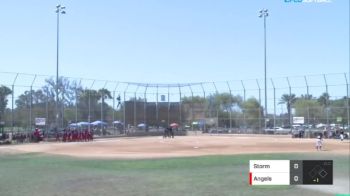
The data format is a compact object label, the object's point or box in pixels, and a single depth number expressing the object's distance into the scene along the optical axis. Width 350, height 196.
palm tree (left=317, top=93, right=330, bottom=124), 60.96
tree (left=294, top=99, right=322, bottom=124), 61.84
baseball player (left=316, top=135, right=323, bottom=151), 36.85
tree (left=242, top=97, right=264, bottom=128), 68.01
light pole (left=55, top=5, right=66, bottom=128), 52.73
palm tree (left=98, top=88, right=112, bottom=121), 64.56
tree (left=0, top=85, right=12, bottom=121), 50.16
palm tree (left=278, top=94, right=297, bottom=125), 63.59
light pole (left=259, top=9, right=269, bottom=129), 51.14
